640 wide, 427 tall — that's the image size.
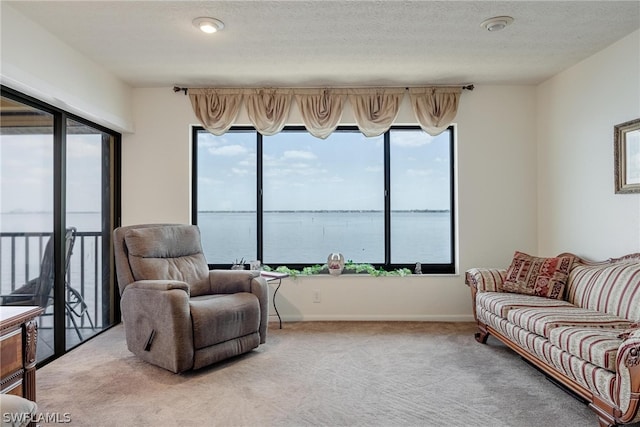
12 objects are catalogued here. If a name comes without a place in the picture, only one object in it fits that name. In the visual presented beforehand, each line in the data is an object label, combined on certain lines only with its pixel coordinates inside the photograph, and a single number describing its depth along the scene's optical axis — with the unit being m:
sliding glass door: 2.69
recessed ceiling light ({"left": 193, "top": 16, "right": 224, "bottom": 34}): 2.65
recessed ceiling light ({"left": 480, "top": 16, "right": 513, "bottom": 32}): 2.65
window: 4.37
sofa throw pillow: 3.15
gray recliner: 2.68
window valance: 4.07
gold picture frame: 2.90
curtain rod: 4.09
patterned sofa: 1.91
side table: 3.69
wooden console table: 1.51
